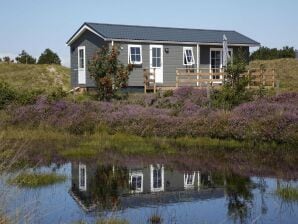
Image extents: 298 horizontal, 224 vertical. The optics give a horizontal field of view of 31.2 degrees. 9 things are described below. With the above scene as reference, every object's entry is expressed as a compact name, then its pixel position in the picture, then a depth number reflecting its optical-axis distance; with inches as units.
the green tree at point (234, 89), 909.8
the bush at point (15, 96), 1056.2
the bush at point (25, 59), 2778.1
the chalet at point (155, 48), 1300.4
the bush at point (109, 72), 1077.1
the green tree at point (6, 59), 2553.4
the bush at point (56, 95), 1040.2
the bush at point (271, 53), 2672.2
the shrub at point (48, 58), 2765.7
